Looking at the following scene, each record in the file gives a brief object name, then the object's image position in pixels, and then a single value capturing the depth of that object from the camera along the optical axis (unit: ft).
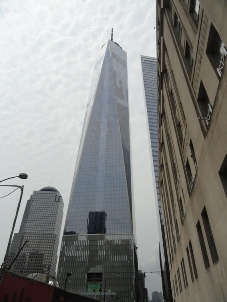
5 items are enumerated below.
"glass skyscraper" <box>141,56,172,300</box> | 444.96
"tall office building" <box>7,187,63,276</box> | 643.04
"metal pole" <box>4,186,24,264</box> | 51.58
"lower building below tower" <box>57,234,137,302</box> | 473.67
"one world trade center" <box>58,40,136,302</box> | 485.97
